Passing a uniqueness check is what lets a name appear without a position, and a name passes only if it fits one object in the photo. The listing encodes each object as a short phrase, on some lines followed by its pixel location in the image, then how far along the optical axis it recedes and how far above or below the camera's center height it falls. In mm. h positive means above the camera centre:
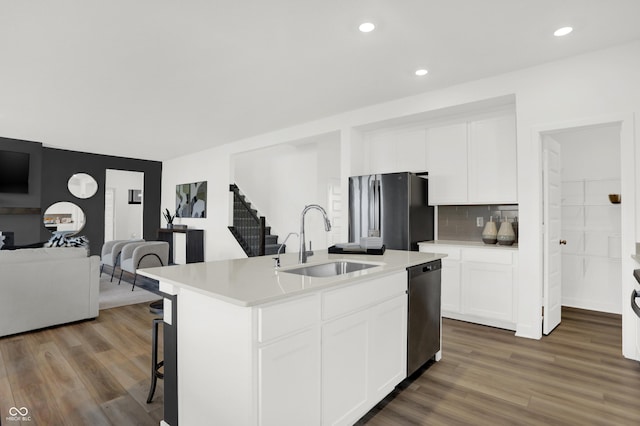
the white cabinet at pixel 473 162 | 3830 +678
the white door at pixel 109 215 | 8516 +84
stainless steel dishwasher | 2445 -713
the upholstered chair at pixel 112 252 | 6461 -656
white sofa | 3357 -716
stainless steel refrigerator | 4062 +126
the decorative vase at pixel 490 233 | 4004 -160
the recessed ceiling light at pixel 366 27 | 2661 +1504
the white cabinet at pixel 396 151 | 4492 +930
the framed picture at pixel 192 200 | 7859 +451
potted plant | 8633 +39
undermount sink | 2386 -355
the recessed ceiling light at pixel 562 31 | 2727 +1504
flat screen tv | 6570 +890
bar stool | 2193 -895
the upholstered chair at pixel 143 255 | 5656 -629
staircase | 7042 -241
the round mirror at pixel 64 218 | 7539 +6
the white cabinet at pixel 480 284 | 3594 -705
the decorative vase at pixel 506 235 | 3840 -172
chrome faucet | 2371 -207
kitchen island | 1433 -592
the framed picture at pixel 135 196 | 9023 +589
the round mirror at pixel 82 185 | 7828 +760
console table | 7840 -579
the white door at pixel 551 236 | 3471 -168
